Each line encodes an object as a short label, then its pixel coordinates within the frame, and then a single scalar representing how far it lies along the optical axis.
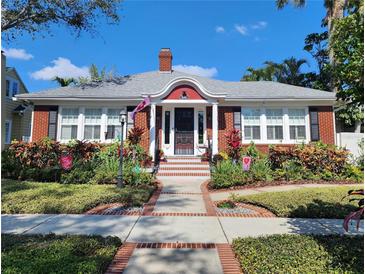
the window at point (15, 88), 20.80
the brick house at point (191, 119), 13.94
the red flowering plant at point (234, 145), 12.27
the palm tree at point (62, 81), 23.27
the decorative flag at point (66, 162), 9.89
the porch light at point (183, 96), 13.41
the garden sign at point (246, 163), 10.50
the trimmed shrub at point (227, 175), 9.47
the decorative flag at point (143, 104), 12.84
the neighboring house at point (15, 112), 19.70
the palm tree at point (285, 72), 24.55
